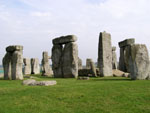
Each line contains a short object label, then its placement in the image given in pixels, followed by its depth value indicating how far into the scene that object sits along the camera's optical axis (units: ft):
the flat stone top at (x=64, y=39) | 61.87
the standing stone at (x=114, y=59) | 90.28
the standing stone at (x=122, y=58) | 79.95
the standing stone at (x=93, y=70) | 63.73
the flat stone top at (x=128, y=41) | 75.10
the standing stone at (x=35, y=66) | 115.57
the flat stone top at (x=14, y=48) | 54.44
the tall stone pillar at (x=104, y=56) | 62.73
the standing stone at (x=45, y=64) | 89.92
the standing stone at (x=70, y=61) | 60.49
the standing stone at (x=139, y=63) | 41.27
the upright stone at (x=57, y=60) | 66.34
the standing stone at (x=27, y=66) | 112.14
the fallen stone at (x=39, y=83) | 34.04
